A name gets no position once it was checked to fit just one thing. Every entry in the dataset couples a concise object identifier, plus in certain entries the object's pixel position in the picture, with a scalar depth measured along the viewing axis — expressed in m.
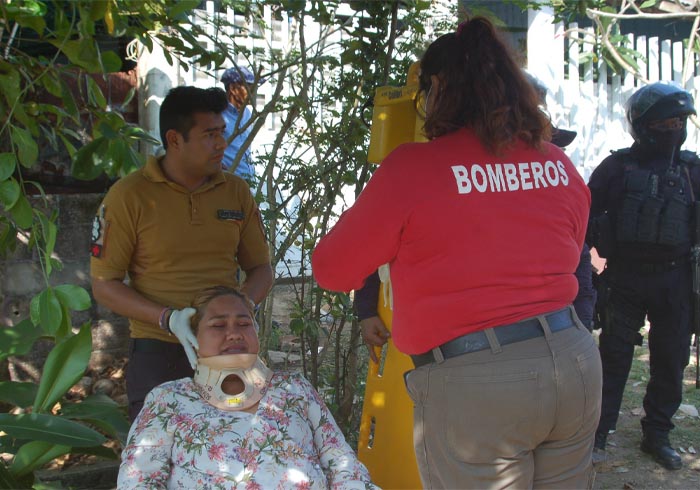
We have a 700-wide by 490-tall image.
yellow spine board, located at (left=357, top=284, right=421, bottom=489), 3.17
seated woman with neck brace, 2.57
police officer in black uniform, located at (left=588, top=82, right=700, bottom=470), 4.44
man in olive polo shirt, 2.91
